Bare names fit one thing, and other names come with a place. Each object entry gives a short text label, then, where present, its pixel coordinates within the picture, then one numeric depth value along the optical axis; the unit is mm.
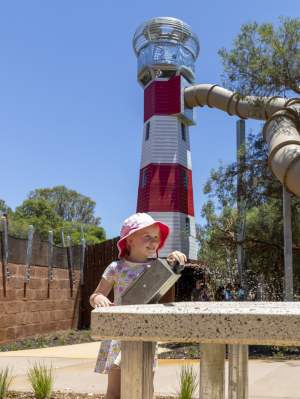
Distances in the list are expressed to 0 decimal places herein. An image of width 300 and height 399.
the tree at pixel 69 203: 58281
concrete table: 1545
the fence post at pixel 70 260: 12797
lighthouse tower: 22109
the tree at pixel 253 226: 13266
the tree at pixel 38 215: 51394
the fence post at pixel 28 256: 10336
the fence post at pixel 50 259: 11484
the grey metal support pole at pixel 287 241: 9820
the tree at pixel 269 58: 10562
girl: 3023
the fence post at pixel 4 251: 9305
